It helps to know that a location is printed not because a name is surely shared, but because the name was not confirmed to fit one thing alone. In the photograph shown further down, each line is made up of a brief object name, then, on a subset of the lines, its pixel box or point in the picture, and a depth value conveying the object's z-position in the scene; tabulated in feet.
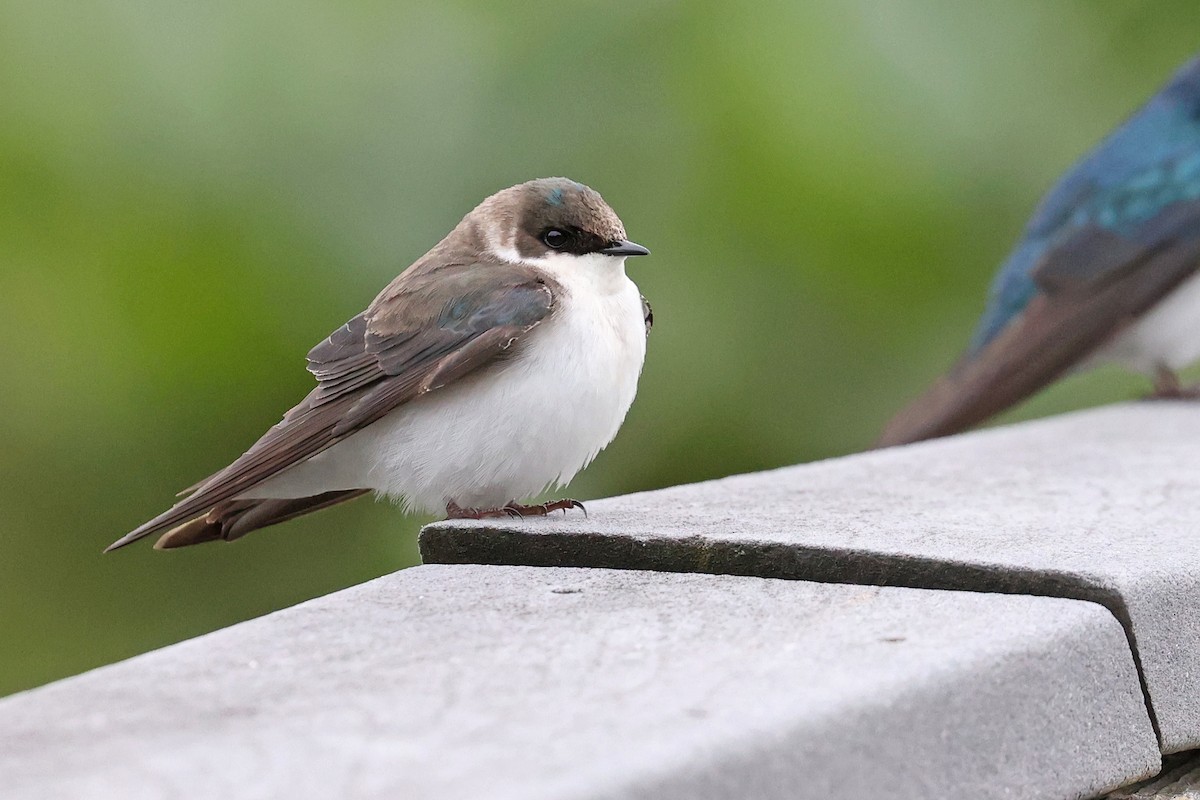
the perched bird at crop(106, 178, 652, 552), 16.47
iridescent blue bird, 28.35
